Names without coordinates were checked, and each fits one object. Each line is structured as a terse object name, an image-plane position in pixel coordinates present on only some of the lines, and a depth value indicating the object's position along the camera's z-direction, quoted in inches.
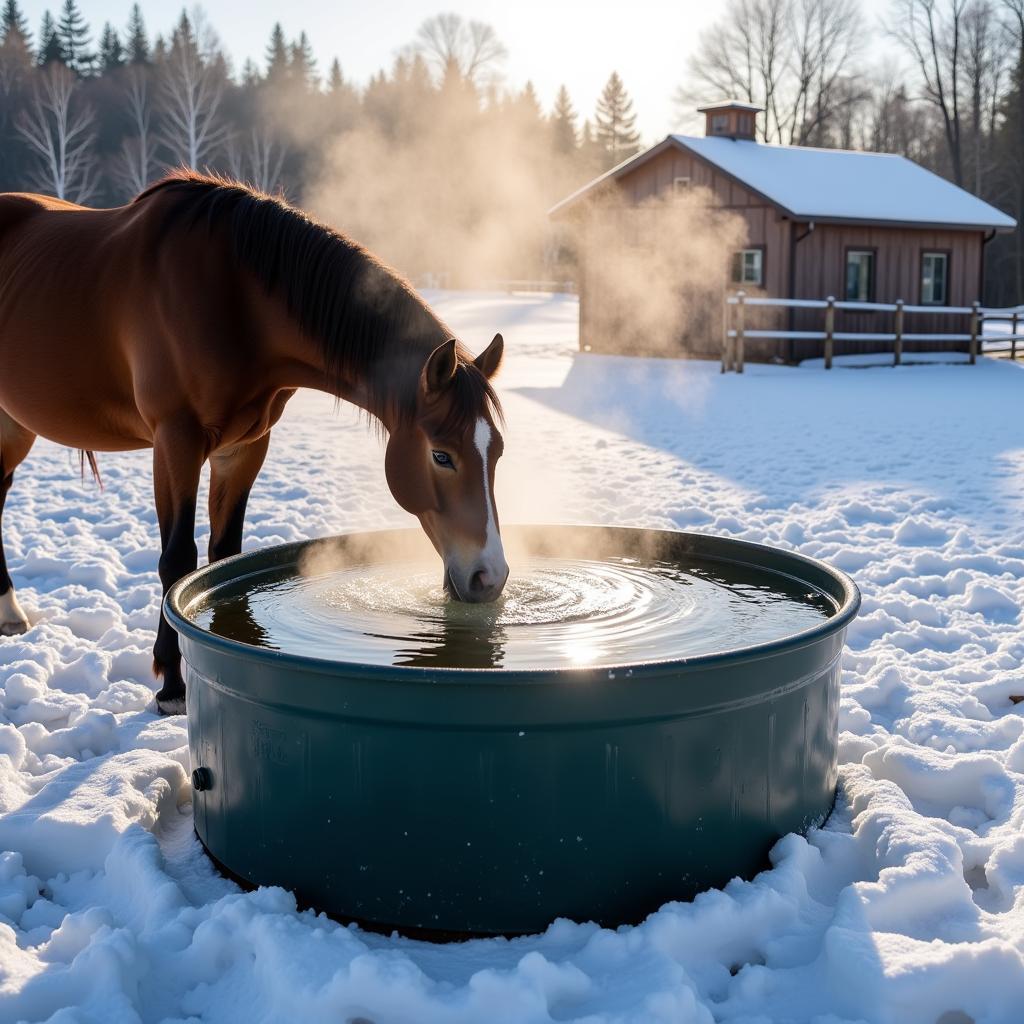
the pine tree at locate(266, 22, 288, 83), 2353.6
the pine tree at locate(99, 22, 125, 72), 2283.5
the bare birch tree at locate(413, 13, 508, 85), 2285.9
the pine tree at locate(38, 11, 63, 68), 2221.9
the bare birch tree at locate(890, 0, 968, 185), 1620.3
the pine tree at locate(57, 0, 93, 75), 2329.0
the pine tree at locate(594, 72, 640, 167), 2411.4
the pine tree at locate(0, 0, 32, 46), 2214.6
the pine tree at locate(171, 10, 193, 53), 1821.2
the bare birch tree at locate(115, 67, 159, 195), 1752.0
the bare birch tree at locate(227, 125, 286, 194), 1786.2
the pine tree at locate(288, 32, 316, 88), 2394.2
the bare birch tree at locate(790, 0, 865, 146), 1732.3
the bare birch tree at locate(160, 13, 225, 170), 1688.0
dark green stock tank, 86.1
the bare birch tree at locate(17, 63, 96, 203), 1656.0
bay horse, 117.6
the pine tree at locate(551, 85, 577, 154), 2393.0
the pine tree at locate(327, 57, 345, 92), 2453.2
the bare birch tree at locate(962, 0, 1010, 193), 1615.4
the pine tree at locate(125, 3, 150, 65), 2247.8
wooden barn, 743.1
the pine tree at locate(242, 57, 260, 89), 2282.5
